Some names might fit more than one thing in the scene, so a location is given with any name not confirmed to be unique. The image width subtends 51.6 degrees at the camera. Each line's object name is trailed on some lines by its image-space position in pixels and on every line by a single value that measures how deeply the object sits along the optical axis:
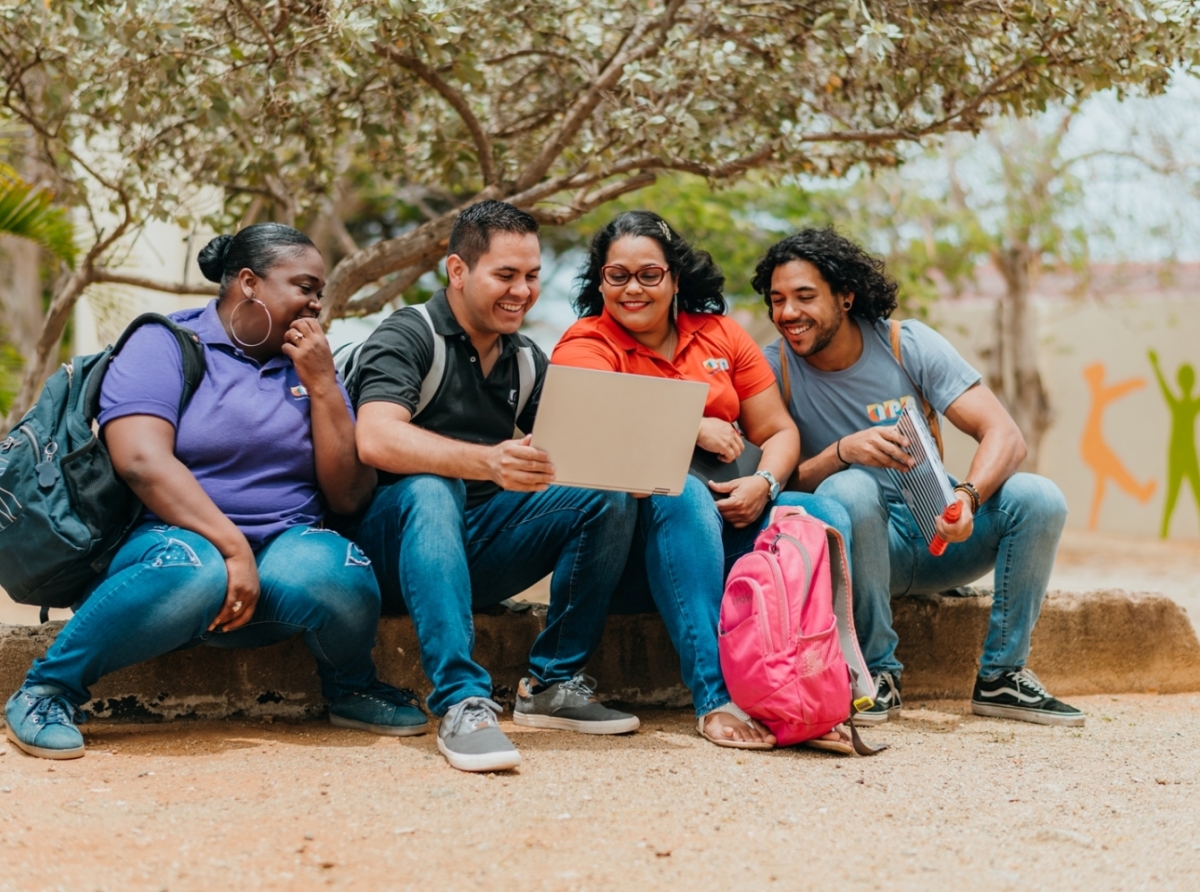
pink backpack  3.14
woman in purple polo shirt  2.96
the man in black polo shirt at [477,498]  3.05
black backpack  2.95
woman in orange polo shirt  3.28
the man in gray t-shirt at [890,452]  3.70
